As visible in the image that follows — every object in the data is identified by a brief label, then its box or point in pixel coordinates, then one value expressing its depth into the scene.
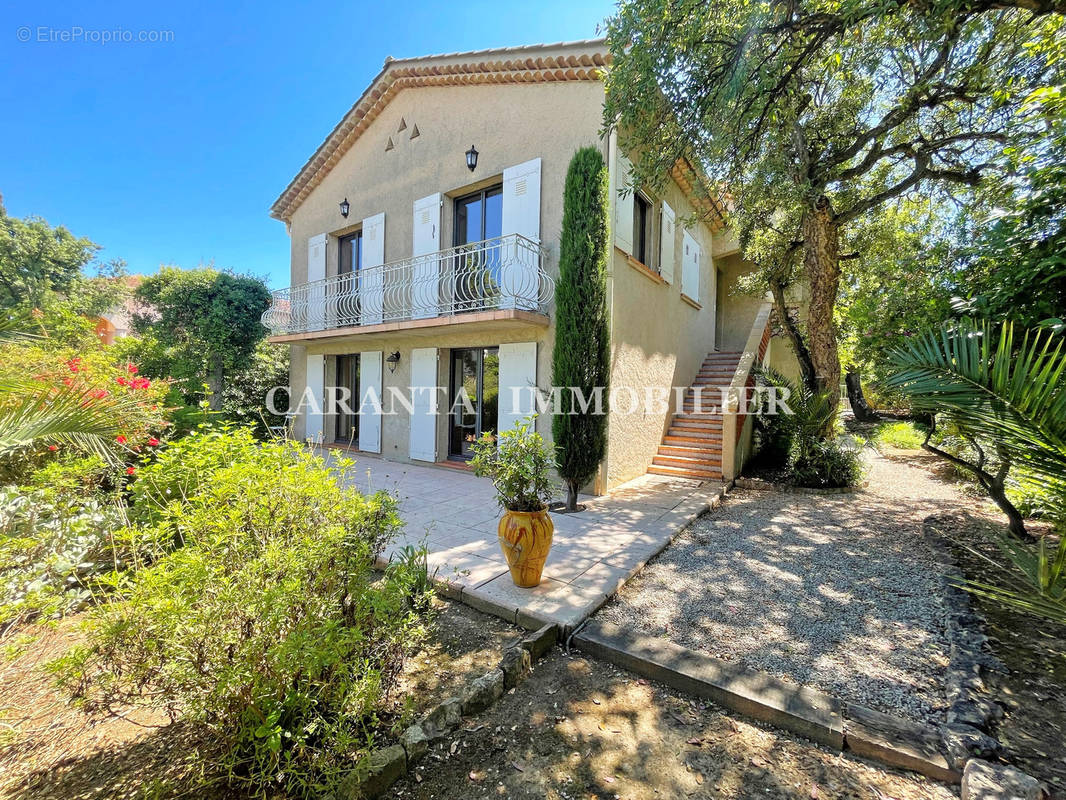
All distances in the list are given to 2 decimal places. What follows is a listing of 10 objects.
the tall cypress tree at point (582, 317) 6.29
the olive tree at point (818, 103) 4.62
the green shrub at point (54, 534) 2.45
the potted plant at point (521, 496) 3.67
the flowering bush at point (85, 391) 2.65
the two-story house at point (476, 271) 7.46
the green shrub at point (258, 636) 1.66
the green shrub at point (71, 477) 3.32
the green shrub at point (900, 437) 13.80
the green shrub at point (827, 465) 7.91
